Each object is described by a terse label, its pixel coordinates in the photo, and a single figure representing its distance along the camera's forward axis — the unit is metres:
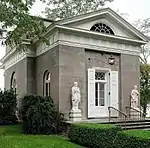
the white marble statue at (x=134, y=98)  15.03
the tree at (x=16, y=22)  9.59
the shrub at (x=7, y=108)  15.79
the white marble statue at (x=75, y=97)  12.87
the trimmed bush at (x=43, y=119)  11.86
